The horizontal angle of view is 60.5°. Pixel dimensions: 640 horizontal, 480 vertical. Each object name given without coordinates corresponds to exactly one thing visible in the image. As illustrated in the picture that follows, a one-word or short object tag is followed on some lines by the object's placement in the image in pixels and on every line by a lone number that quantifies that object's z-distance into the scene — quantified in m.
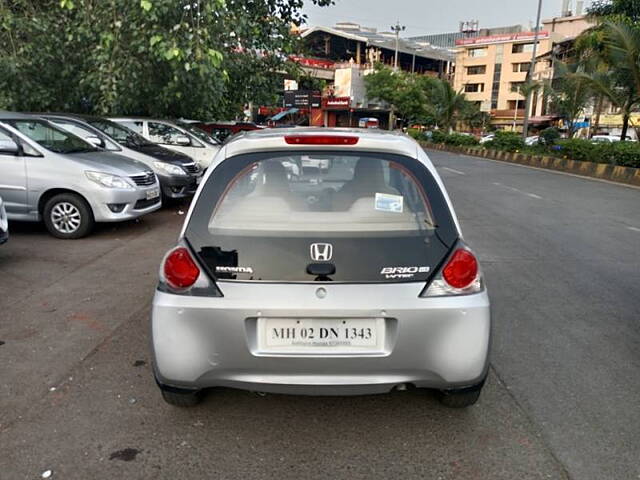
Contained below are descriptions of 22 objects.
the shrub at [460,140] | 34.19
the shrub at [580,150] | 18.97
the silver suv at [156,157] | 9.69
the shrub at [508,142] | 27.34
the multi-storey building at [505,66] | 63.59
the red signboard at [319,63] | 59.04
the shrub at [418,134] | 44.16
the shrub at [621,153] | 16.86
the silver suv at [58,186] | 7.29
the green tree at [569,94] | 22.02
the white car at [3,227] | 5.93
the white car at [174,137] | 12.02
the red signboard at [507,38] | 62.76
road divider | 16.75
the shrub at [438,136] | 38.31
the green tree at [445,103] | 38.16
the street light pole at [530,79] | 28.86
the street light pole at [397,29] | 65.56
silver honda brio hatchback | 2.62
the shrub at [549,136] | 23.84
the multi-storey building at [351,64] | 62.31
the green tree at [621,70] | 16.22
